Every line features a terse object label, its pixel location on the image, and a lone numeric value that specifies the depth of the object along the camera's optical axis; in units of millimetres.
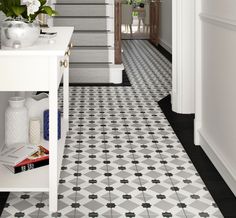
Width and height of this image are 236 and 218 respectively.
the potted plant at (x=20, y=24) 2498
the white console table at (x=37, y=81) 2424
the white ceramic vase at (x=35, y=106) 3486
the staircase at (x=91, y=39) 6387
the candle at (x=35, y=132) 3236
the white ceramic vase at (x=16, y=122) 3053
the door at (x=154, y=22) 10788
